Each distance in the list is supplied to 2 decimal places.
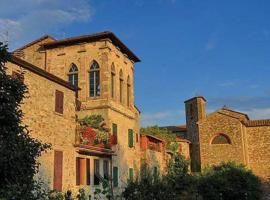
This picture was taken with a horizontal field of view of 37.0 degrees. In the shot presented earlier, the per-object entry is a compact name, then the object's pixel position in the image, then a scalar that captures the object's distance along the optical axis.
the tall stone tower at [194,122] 49.57
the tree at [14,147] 8.99
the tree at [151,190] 17.42
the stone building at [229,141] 47.34
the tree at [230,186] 29.80
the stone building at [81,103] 19.66
